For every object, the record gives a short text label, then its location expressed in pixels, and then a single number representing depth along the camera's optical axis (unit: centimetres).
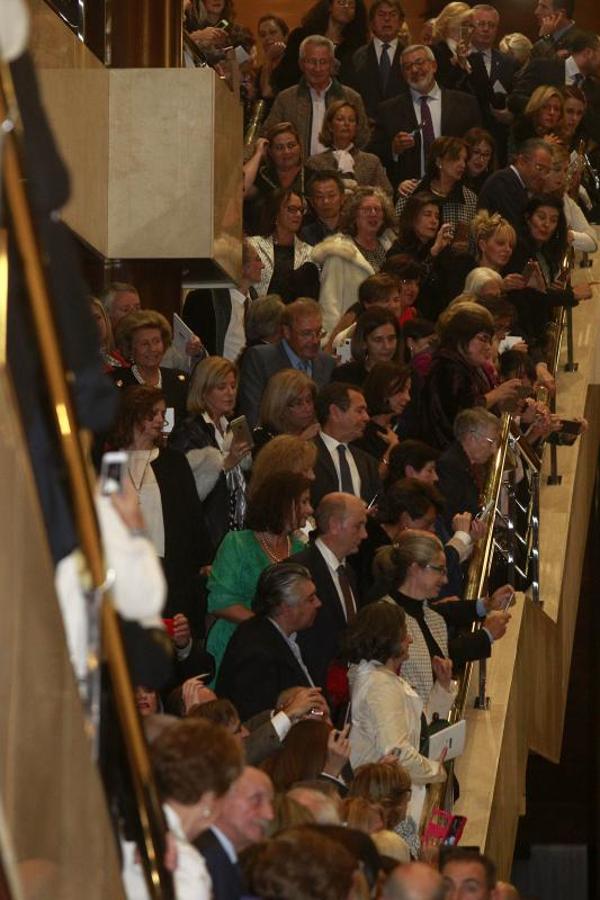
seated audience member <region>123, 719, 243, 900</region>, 768
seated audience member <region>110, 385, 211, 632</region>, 1448
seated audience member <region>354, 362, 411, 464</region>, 1809
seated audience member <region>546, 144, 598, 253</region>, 2484
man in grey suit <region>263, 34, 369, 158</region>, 2631
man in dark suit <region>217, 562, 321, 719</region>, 1355
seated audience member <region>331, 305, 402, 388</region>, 1927
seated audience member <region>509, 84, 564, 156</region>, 2752
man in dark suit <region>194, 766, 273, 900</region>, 866
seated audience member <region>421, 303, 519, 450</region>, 1903
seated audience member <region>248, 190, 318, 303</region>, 2180
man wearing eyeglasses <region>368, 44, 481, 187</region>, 2727
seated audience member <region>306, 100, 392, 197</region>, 2520
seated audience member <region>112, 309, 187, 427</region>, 1623
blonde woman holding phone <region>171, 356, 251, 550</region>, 1619
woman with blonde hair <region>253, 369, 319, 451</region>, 1694
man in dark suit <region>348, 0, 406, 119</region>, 2897
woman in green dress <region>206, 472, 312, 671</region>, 1479
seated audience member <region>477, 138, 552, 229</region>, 2469
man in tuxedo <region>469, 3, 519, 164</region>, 2975
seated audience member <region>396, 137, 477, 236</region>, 2417
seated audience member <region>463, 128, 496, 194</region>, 2578
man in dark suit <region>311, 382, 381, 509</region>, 1678
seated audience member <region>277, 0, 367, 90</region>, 3100
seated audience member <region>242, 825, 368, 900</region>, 829
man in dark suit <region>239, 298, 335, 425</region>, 1872
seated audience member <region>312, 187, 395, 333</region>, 2191
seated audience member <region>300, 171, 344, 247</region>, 2280
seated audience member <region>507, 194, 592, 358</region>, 2358
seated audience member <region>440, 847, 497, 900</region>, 1116
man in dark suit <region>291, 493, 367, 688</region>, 1473
